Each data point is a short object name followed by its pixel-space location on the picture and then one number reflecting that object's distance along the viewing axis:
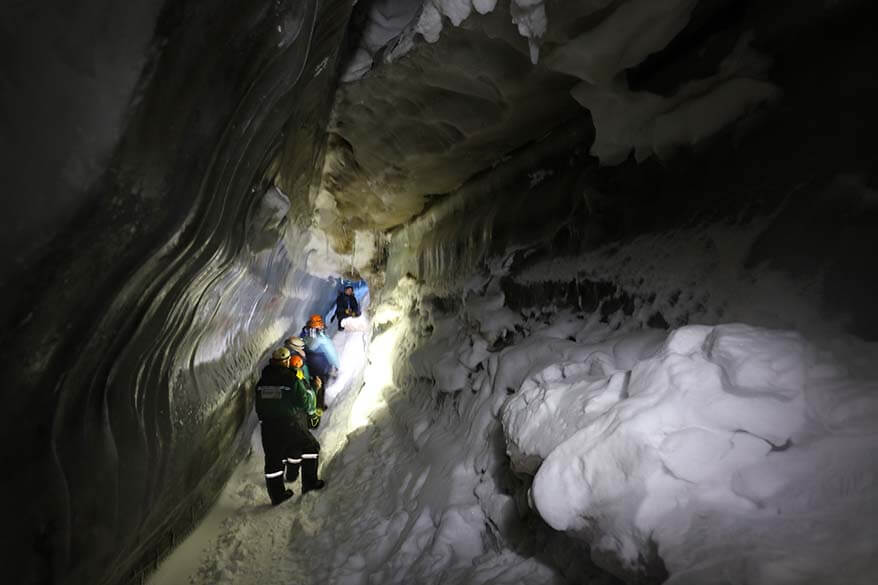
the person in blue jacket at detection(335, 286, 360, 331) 12.94
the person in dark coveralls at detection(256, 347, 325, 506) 4.98
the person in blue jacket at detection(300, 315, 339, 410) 8.43
